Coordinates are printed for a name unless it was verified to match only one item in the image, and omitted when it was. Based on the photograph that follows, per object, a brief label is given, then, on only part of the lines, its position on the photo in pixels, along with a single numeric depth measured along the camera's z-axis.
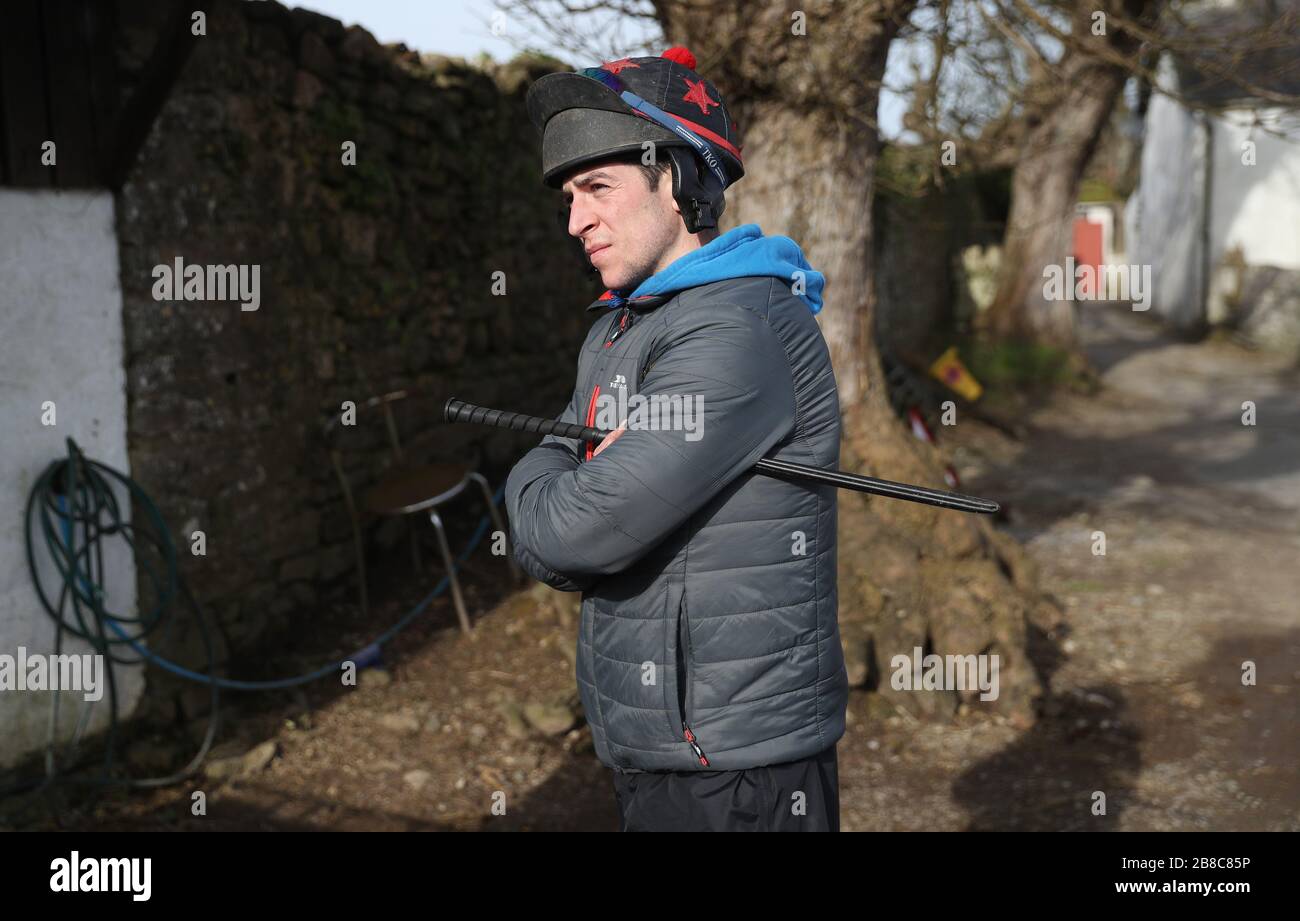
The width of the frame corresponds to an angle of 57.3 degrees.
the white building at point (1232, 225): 18.03
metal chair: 5.89
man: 1.91
